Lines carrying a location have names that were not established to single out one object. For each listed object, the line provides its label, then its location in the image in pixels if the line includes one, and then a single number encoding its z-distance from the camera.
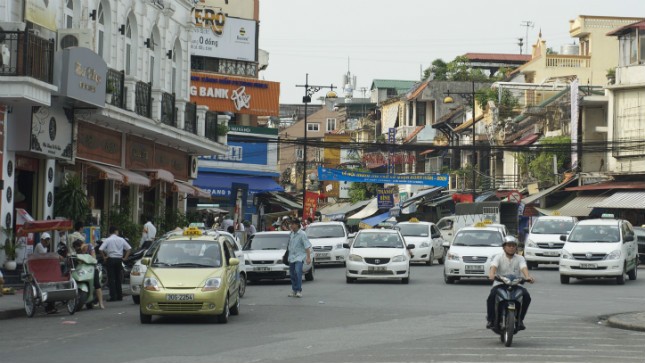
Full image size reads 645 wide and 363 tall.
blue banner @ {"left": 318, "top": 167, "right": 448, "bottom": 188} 65.06
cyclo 22.06
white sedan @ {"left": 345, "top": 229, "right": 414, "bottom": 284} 32.88
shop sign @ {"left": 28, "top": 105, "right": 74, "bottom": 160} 28.92
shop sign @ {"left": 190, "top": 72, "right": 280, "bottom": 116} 66.45
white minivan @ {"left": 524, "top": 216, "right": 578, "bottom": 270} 39.66
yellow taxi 20.23
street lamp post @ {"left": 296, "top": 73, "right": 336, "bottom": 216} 73.69
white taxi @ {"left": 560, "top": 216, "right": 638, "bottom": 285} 32.75
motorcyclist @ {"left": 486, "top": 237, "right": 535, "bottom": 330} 17.22
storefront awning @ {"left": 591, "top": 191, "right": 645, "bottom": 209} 54.56
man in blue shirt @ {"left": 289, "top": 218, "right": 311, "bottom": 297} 26.88
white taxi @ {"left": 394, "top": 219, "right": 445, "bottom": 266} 43.94
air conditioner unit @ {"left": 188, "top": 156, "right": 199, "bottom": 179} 48.19
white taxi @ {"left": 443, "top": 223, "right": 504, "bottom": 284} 32.56
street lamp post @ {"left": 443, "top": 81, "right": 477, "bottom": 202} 69.31
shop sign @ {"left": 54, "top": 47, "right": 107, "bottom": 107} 28.73
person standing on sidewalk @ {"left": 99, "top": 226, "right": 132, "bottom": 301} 26.55
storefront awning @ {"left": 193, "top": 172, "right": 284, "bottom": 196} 66.38
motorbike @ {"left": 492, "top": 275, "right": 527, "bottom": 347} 16.66
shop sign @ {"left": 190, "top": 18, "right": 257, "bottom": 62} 67.00
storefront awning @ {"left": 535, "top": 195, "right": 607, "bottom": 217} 58.72
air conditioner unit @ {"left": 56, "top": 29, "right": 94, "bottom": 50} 30.75
